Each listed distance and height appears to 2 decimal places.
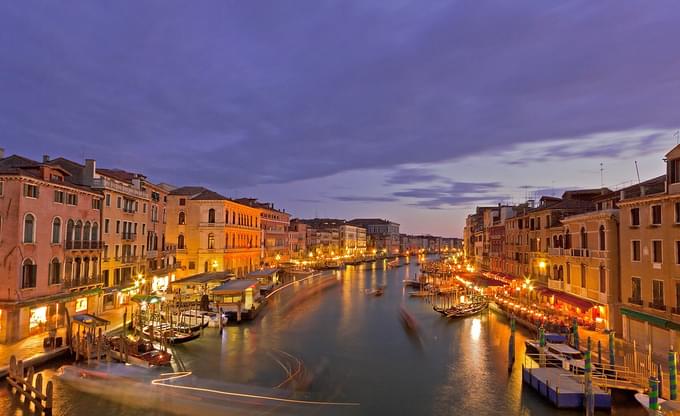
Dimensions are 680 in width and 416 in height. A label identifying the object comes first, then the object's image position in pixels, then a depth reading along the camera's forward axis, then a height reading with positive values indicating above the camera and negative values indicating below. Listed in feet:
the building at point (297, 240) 271.08 -0.52
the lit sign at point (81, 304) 85.97 -12.77
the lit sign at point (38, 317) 73.26 -13.01
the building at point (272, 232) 215.72 +3.33
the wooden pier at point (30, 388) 50.88 -17.58
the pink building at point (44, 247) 70.33 -1.83
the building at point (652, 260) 63.26 -2.59
